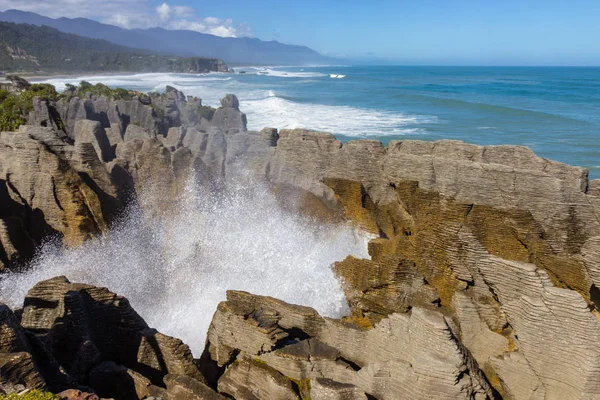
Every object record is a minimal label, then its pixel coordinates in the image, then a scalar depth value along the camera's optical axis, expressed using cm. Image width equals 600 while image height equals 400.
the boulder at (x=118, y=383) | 563
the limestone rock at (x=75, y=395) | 446
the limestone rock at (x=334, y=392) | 487
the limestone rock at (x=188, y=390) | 507
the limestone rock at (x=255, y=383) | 546
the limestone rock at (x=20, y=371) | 440
